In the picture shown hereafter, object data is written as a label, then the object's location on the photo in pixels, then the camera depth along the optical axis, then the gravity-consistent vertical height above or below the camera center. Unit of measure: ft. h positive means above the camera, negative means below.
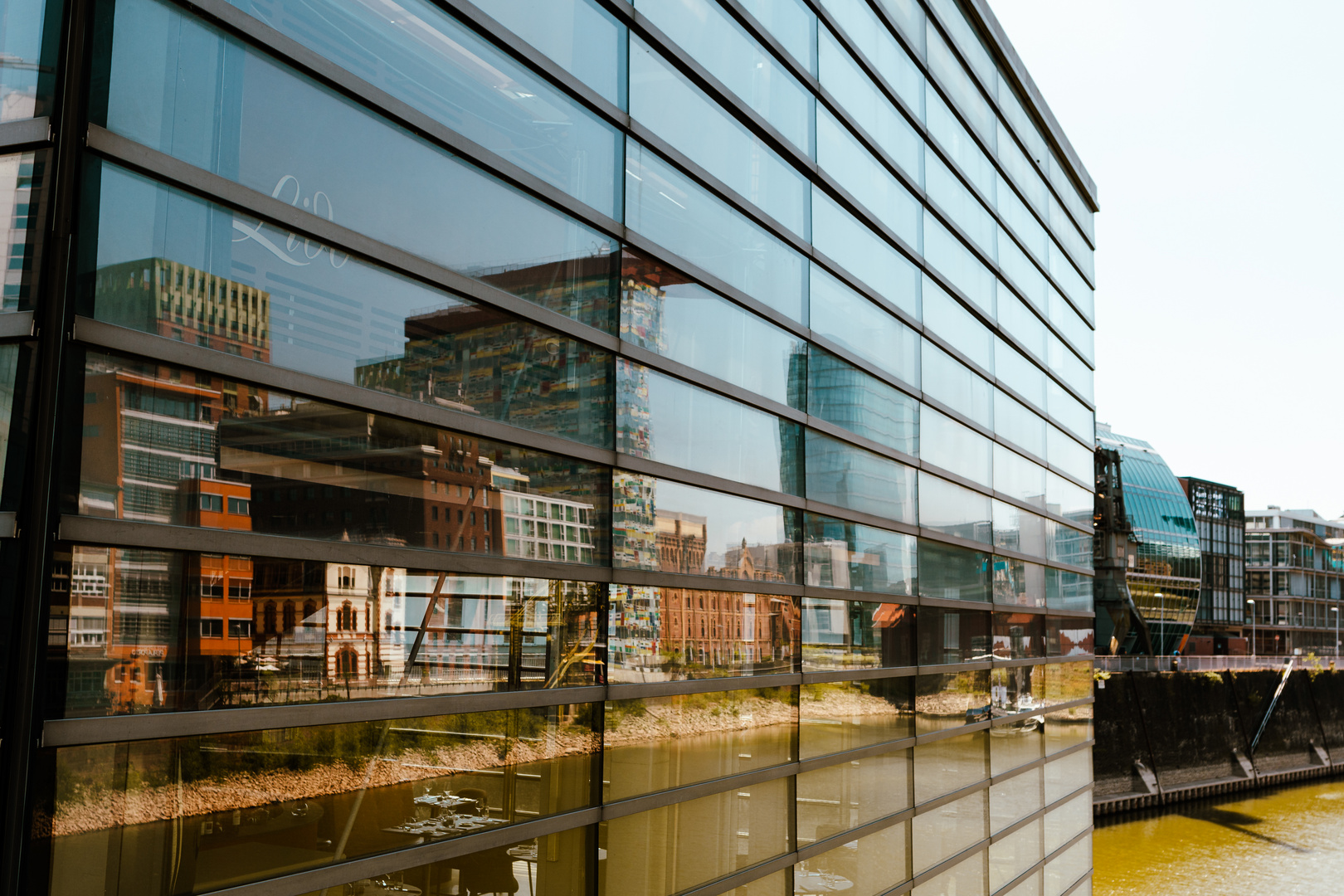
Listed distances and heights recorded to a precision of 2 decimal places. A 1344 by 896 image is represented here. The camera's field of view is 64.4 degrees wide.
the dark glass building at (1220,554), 428.56 +10.75
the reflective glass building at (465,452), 16.79 +2.44
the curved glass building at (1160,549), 303.68 +8.57
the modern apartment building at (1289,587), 458.50 -2.17
